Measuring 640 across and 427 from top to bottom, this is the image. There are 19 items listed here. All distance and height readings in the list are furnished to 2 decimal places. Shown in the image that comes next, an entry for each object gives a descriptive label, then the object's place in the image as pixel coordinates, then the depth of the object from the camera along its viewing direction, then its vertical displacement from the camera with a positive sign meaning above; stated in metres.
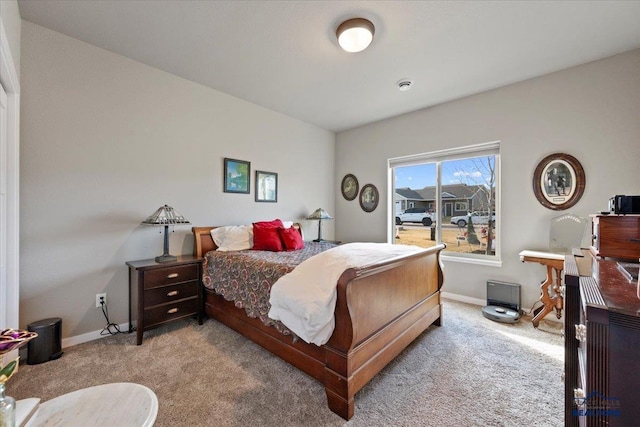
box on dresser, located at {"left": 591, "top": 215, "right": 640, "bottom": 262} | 1.46 -0.13
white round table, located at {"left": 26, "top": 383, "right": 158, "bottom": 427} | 0.84 -0.70
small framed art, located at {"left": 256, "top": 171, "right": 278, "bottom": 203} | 3.84 +0.40
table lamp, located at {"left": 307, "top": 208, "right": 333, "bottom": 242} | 4.34 -0.06
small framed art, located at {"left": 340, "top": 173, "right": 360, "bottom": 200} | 4.77 +0.50
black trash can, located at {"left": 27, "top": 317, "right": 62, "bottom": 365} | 2.00 -1.06
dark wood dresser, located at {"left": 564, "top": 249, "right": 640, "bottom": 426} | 0.71 -0.42
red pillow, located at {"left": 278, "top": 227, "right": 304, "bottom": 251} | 3.24 -0.34
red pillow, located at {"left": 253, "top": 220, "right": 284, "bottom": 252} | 3.11 -0.33
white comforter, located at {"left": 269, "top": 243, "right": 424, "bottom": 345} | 1.54 -0.53
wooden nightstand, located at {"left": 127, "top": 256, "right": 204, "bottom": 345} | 2.36 -0.80
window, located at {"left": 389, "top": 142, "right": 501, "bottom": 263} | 3.42 +0.25
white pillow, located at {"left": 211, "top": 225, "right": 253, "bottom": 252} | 3.06 -0.32
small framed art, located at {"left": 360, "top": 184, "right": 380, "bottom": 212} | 4.49 +0.27
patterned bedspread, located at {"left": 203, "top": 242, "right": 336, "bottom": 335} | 2.07 -0.58
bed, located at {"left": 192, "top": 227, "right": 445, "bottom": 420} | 1.54 -0.87
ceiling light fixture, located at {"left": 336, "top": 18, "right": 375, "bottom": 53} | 2.07 +1.51
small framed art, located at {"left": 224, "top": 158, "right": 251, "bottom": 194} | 3.46 +0.51
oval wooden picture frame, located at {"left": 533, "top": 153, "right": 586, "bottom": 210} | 2.73 +0.37
